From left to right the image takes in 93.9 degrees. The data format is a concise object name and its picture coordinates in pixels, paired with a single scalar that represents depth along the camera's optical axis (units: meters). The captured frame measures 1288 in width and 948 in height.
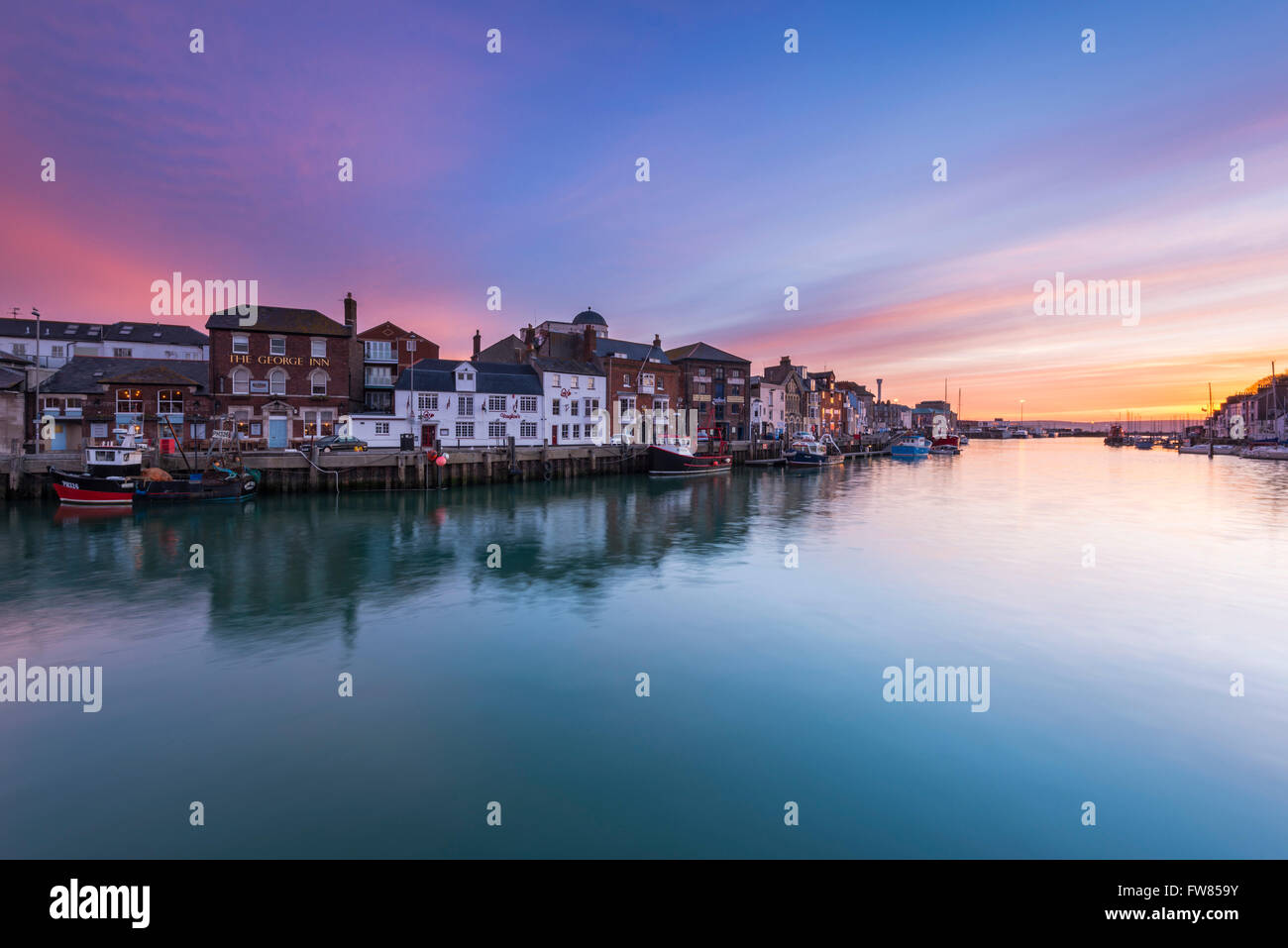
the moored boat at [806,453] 71.69
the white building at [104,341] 65.62
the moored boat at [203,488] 33.44
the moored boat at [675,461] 57.62
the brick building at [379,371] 56.31
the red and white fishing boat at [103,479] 31.61
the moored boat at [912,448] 100.00
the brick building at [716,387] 80.25
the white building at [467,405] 50.44
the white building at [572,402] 58.31
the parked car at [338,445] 42.41
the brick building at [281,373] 45.78
